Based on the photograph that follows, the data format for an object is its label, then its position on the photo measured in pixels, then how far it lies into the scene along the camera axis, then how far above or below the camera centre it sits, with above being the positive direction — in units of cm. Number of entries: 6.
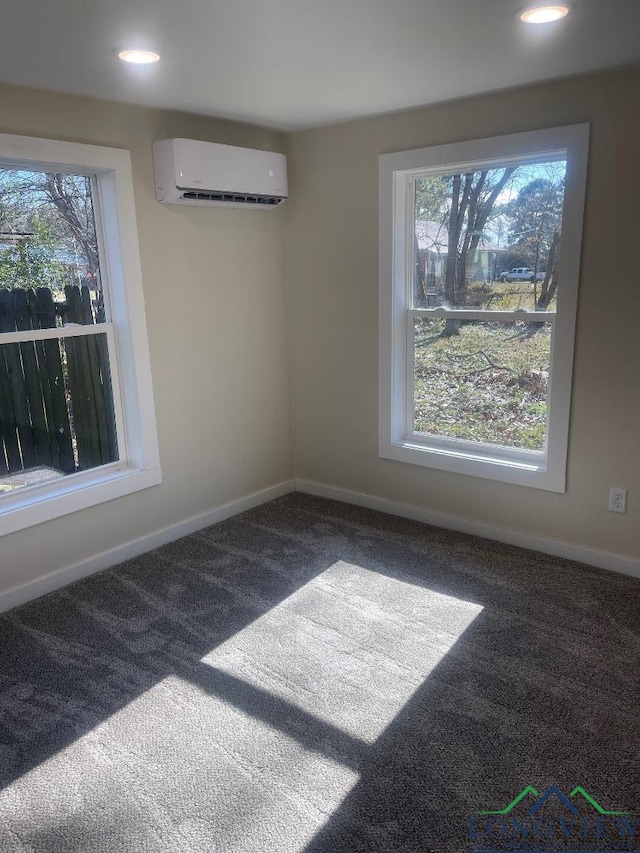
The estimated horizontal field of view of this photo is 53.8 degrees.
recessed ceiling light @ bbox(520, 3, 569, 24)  192 +78
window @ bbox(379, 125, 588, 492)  305 -15
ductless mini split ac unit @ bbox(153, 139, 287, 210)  315 +56
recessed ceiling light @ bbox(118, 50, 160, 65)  224 +81
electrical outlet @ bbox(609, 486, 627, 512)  303 -108
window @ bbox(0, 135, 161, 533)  288 -24
